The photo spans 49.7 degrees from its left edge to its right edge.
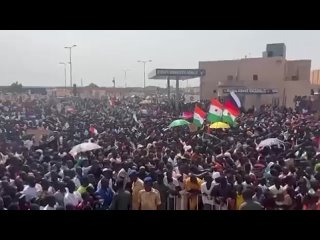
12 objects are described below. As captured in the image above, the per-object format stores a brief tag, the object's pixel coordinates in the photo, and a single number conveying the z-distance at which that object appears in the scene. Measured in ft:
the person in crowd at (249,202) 14.04
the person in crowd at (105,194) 16.23
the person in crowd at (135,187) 15.99
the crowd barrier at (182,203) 16.99
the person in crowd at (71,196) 15.43
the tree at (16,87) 140.11
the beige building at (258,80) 79.62
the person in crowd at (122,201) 15.62
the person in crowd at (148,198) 15.78
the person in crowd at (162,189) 16.94
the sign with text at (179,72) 70.89
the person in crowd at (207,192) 16.61
